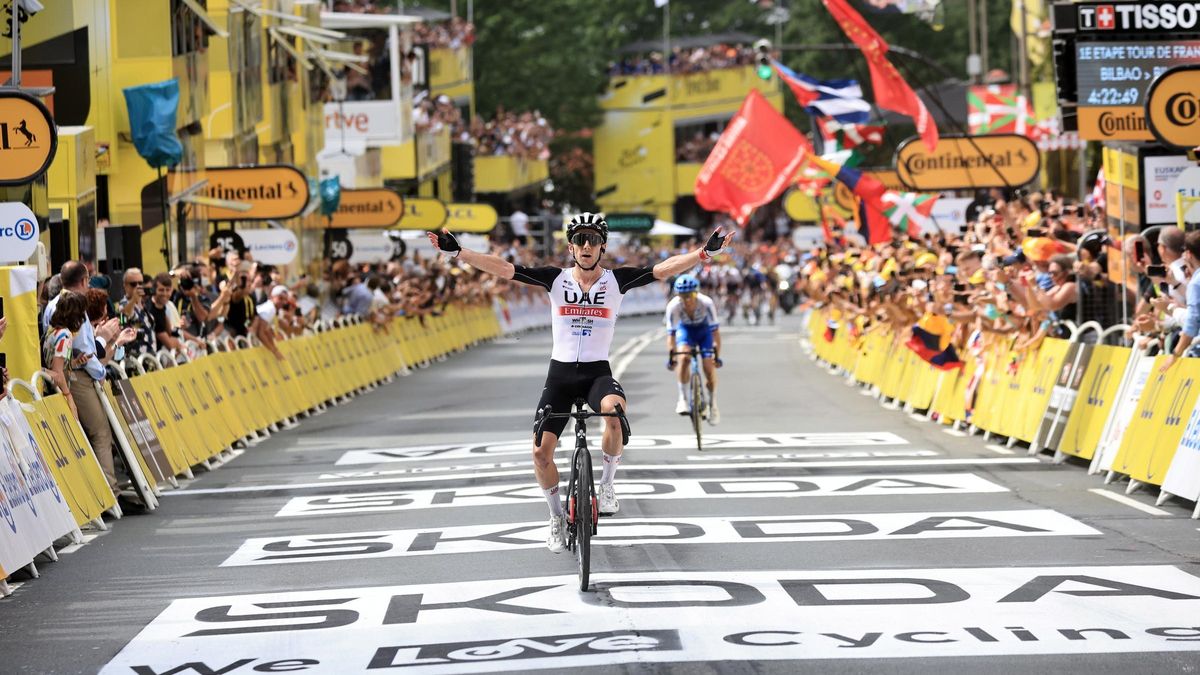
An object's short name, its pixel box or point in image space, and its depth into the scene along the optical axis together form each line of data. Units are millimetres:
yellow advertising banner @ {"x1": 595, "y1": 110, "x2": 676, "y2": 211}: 90000
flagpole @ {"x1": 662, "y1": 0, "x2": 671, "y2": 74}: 87938
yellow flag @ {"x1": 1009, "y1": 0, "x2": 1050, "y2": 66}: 46594
